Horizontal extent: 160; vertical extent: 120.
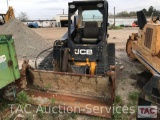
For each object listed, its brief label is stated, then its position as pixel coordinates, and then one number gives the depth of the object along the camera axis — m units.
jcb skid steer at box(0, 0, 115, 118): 2.50
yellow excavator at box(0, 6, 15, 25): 8.62
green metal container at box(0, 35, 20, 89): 2.27
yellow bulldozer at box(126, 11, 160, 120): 1.88
